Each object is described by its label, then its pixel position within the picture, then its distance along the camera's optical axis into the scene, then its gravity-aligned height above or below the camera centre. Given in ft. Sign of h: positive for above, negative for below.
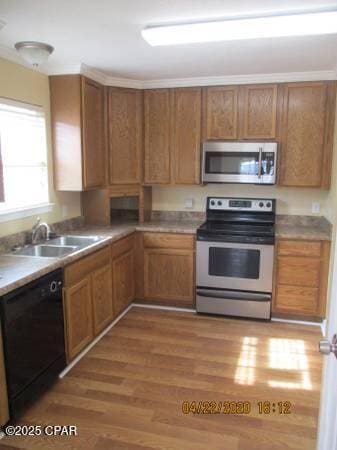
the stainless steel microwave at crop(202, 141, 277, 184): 11.71 +0.35
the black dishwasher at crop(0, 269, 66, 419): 6.71 -3.31
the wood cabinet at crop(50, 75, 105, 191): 10.67 +1.24
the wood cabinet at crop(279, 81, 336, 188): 11.35 +1.25
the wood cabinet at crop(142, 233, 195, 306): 12.18 -3.20
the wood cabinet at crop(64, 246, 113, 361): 8.73 -3.30
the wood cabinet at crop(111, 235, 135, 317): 11.23 -3.23
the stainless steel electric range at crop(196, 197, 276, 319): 11.39 -3.06
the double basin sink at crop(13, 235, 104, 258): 9.40 -1.99
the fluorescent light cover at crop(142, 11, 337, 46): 6.95 +2.86
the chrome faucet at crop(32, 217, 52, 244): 9.95 -1.58
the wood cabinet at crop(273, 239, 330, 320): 11.10 -3.17
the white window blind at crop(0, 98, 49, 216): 9.39 +0.39
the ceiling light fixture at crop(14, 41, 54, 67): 8.38 +2.74
